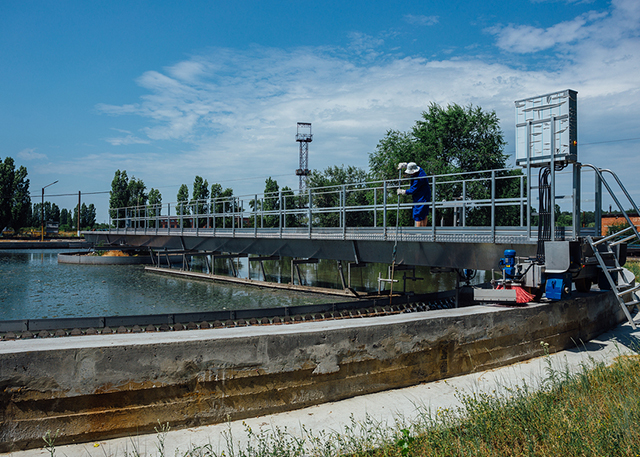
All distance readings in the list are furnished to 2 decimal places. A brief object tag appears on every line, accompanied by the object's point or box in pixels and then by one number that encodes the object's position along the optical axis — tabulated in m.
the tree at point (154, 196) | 64.38
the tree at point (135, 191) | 60.94
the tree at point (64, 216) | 124.22
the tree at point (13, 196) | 57.12
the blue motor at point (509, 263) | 8.00
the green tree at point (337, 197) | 32.72
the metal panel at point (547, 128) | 7.91
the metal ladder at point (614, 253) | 7.53
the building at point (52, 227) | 85.79
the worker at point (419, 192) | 11.87
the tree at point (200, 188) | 55.22
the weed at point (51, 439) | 3.86
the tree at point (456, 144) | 32.34
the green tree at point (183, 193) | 58.66
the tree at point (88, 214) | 102.38
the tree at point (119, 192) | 60.06
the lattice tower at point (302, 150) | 69.50
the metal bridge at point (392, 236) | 9.55
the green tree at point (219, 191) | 53.63
